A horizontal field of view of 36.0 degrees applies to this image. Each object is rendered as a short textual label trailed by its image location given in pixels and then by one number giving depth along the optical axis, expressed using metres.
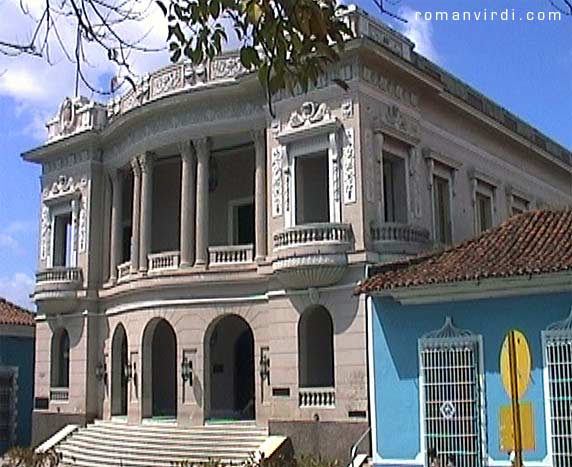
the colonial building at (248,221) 21.59
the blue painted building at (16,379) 31.14
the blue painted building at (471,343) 15.38
